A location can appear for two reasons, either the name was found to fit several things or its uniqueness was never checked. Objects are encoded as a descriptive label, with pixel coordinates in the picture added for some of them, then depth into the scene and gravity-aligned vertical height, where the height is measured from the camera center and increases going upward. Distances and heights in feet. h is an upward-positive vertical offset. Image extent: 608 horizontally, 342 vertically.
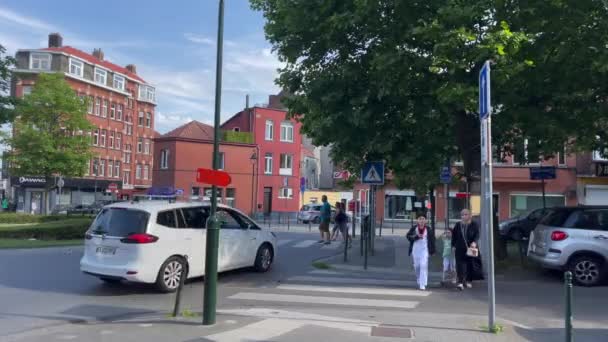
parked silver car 38.58 -2.06
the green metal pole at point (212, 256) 25.17 -2.24
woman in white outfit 36.94 -2.34
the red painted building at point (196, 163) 167.43 +12.86
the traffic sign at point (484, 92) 24.08 +5.20
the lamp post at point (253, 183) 172.65 +7.21
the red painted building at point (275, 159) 178.19 +15.68
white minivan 33.78 -2.37
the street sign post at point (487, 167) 23.89 +1.93
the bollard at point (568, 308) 20.06 -3.31
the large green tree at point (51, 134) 129.39 +15.74
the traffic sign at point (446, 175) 61.41 +4.03
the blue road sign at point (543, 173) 59.98 +4.46
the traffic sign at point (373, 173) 48.70 +3.20
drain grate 24.20 -5.30
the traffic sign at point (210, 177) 25.47 +1.34
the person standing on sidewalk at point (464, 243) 36.17 -1.97
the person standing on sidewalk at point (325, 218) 69.87 -1.14
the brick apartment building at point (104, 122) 186.50 +32.11
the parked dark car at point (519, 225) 71.81 -1.53
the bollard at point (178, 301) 26.53 -4.52
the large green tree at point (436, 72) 36.29 +9.76
